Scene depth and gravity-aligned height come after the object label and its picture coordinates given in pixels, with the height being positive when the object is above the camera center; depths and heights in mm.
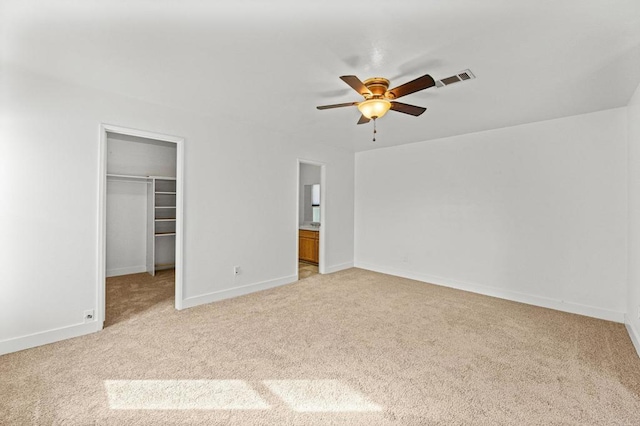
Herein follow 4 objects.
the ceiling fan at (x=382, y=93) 2340 +999
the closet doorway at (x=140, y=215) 4875 -86
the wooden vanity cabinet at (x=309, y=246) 6068 -727
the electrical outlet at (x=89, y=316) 2865 -1049
